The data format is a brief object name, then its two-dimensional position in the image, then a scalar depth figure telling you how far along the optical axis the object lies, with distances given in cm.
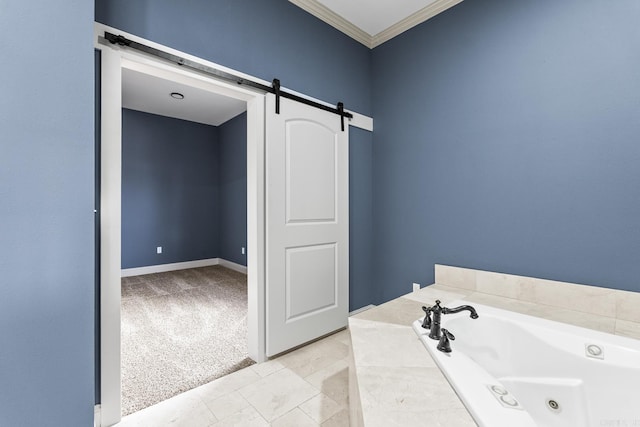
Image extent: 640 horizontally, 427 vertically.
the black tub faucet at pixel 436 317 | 130
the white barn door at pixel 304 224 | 213
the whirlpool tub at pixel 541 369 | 98
